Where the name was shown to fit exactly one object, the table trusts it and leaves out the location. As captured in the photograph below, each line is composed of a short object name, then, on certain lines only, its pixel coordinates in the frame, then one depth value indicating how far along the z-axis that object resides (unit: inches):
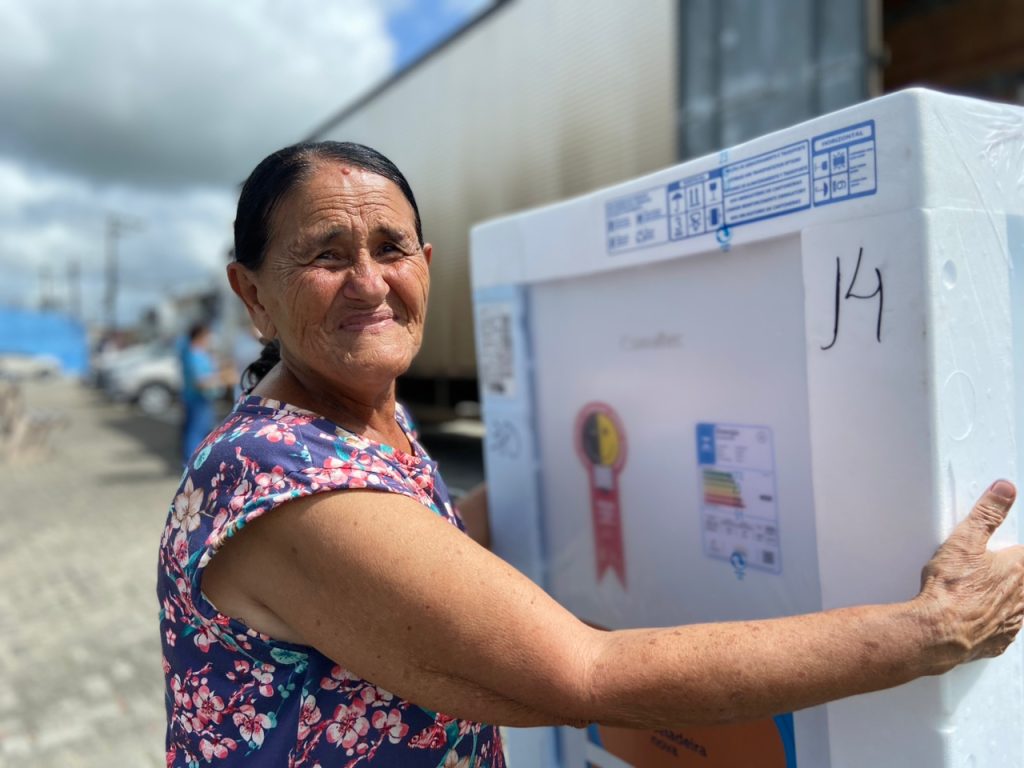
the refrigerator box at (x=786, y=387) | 36.2
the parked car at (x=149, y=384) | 730.8
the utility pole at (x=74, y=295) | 2103.8
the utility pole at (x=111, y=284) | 1547.7
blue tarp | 1563.7
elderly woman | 34.2
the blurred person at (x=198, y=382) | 294.0
